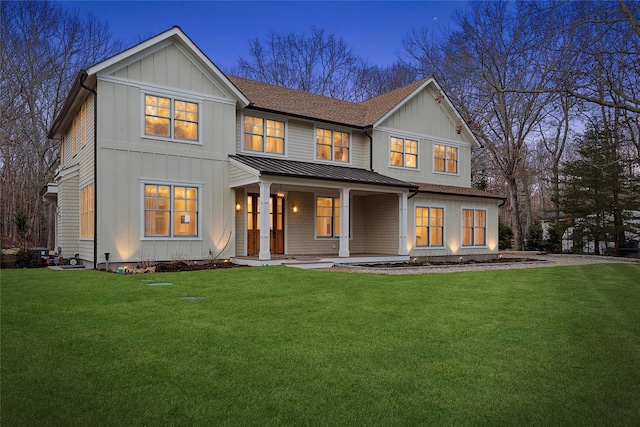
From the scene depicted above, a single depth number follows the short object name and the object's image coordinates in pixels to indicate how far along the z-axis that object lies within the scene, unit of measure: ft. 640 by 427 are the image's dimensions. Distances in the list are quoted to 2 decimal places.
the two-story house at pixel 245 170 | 43.93
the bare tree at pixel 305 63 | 112.78
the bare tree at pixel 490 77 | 81.57
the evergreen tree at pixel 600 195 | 75.15
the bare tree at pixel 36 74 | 84.23
